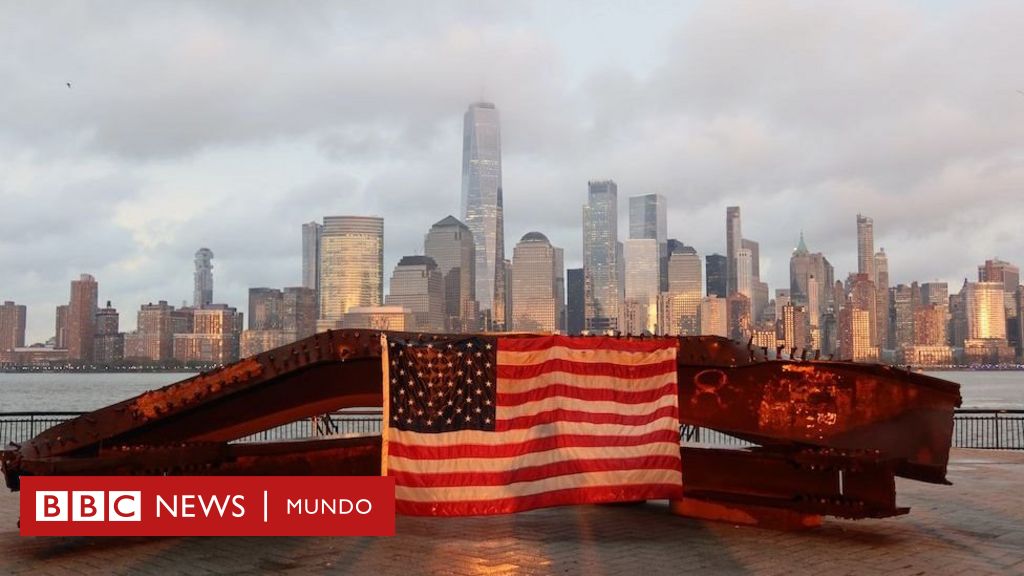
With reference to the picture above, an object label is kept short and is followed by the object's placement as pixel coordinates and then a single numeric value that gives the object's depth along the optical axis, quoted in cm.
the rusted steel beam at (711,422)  1064
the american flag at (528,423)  1048
